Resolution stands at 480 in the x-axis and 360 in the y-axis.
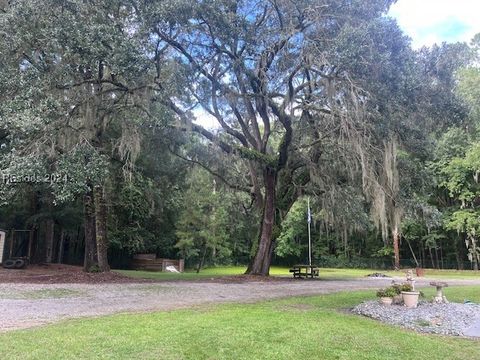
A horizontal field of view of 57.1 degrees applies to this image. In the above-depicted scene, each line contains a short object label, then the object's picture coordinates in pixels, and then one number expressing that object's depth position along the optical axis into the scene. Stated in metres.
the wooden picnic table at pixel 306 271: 17.88
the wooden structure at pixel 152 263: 25.60
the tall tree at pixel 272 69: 11.12
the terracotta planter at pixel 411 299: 8.67
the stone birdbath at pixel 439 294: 9.13
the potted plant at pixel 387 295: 8.92
